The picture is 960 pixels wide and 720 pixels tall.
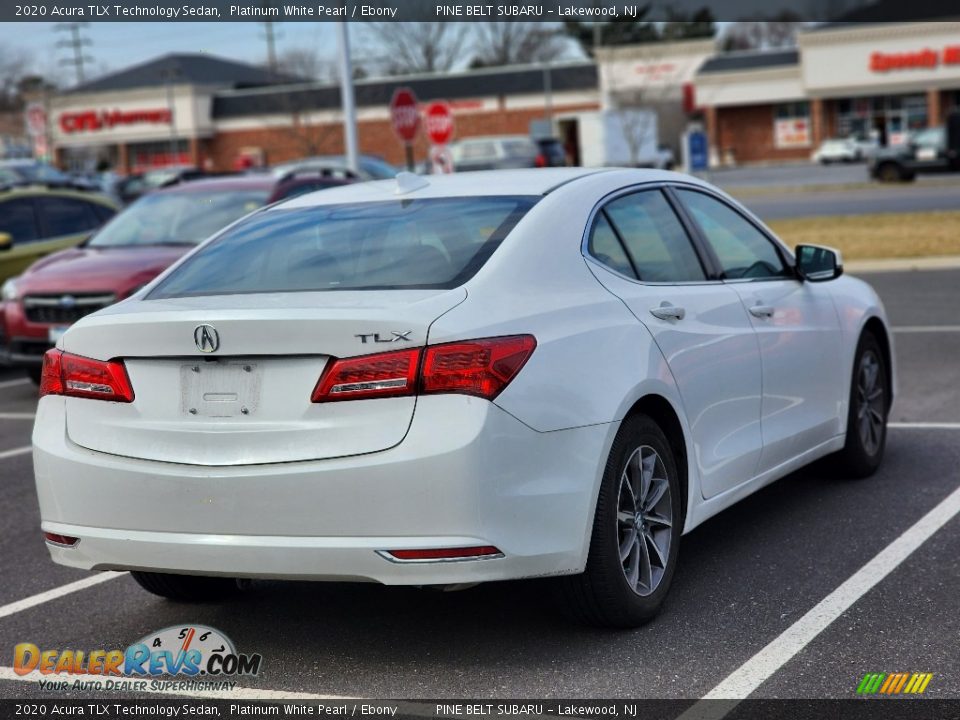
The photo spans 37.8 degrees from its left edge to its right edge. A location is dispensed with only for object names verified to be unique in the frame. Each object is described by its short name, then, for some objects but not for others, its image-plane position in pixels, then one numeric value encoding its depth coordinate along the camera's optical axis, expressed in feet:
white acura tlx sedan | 13.74
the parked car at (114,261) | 36.06
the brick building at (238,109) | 246.06
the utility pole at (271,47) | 252.83
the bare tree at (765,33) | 362.33
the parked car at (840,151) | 211.82
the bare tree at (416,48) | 281.95
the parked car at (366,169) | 47.12
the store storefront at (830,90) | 220.64
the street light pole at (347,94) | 68.49
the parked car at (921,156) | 137.80
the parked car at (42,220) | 46.50
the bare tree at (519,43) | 296.10
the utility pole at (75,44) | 346.54
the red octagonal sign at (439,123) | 67.10
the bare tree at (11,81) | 281.54
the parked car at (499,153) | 145.89
